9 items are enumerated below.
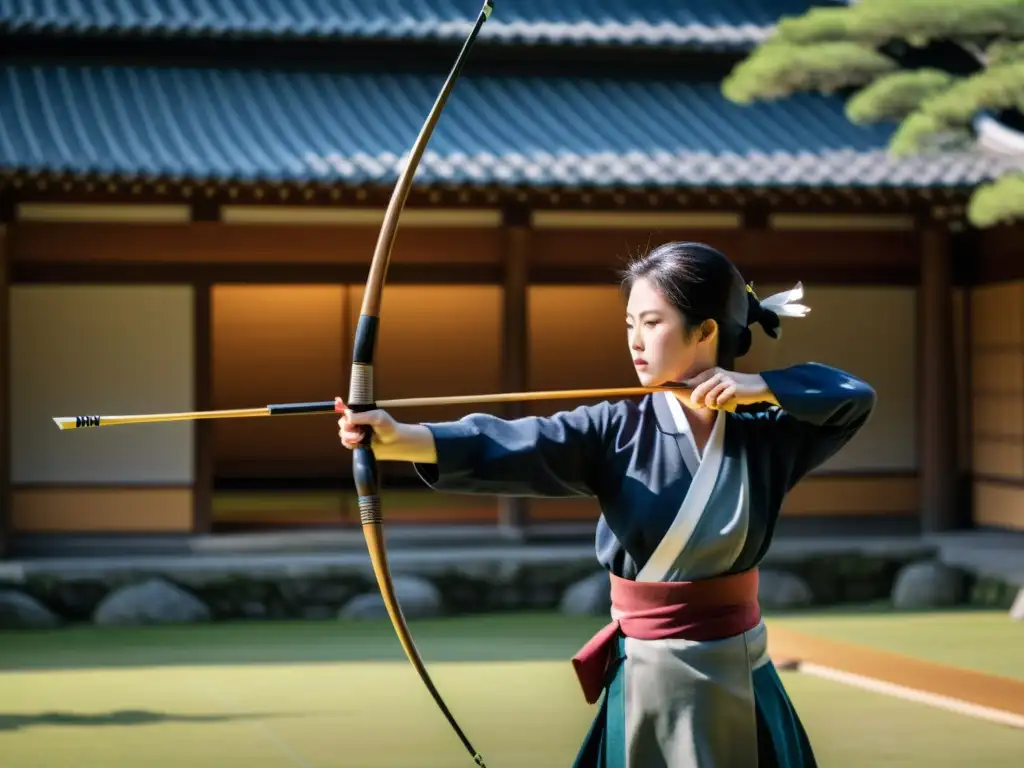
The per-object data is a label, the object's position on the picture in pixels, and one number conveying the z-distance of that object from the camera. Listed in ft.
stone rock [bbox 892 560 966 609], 35.86
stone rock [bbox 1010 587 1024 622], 33.37
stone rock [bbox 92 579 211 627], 33.68
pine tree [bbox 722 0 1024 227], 34.19
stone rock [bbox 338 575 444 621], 34.37
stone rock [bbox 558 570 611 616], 34.60
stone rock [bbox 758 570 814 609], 35.78
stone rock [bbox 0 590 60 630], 33.37
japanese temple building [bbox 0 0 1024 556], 36.27
